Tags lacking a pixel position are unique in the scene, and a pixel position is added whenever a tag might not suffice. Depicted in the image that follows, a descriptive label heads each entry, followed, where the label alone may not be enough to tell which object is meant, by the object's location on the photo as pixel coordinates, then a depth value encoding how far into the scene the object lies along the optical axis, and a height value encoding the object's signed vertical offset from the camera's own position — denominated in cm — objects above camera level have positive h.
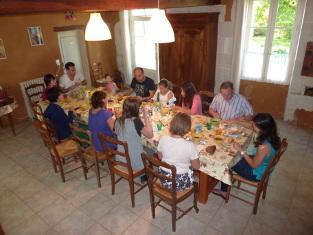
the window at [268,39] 459 -20
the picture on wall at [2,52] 515 -30
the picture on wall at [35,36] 553 +0
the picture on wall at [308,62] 444 -61
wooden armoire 477 -39
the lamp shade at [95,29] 328 +7
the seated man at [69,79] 488 -86
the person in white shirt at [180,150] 239 -112
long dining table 259 -123
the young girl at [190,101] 367 -101
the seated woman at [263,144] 253 -115
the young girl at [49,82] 447 -81
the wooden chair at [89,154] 321 -157
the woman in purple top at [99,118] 312 -103
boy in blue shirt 354 -114
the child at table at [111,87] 473 -98
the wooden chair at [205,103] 406 -133
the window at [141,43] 648 -28
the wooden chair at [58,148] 332 -155
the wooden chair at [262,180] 254 -164
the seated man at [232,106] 347 -106
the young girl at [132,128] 282 -107
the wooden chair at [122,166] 276 -155
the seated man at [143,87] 454 -97
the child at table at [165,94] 397 -99
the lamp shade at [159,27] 267 +5
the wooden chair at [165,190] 236 -163
